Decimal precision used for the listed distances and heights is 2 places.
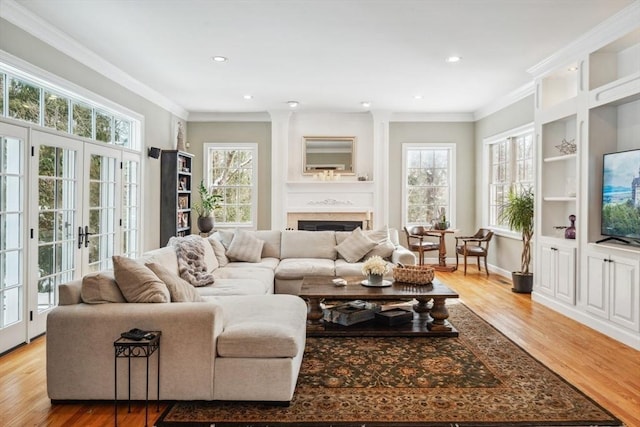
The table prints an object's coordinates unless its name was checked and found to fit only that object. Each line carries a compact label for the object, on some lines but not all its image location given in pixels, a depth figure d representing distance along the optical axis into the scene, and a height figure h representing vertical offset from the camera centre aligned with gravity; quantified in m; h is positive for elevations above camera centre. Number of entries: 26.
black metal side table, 2.40 -0.79
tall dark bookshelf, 7.07 +0.21
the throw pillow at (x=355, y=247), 5.64 -0.49
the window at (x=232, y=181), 8.49 +0.51
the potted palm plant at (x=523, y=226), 5.94 -0.22
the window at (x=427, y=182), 8.47 +0.51
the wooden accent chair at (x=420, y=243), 7.47 -0.59
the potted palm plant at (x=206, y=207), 7.73 +0.01
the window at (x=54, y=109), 3.80 +0.99
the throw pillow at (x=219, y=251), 5.31 -0.53
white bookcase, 3.92 +0.47
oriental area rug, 2.44 -1.14
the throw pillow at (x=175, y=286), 2.91 -0.52
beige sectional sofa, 2.56 -0.83
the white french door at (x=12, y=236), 3.65 -0.25
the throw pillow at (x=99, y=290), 2.69 -0.51
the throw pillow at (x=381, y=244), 5.70 -0.45
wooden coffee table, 3.84 -0.86
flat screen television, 3.82 +0.13
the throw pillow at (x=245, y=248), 5.58 -0.51
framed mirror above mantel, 8.29 +0.97
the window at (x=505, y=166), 6.62 +0.69
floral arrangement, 4.13 -0.54
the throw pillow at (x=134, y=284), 2.73 -0.47
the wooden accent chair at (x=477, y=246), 7.07 -0.61
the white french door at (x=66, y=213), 4.05 -0.07
